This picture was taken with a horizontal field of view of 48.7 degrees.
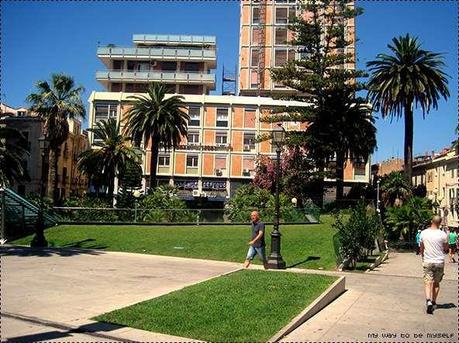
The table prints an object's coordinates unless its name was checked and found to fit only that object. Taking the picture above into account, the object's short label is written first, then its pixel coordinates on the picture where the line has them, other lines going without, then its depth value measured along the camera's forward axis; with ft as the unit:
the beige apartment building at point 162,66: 253.85
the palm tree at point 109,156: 151.23
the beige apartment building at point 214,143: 228.22
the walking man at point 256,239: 49.19
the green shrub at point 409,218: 98.94
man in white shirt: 30.89
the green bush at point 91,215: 97.60
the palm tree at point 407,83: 131.85
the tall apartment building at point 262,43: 257.14
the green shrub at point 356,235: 59.26
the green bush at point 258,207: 103.71
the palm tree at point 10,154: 78.98
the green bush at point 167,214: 101.09
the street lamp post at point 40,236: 73.80
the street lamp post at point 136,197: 99.96
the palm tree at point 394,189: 149.28
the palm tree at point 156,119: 153.48
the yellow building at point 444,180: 197.36
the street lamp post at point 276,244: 52.31
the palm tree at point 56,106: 138.31
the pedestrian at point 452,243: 78.17
